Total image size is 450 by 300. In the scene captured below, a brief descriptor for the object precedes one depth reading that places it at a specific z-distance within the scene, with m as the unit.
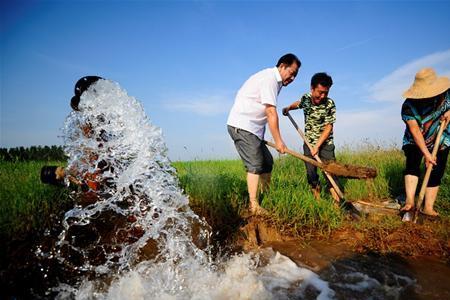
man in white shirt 3.88
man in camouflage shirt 4.57
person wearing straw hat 4.05
